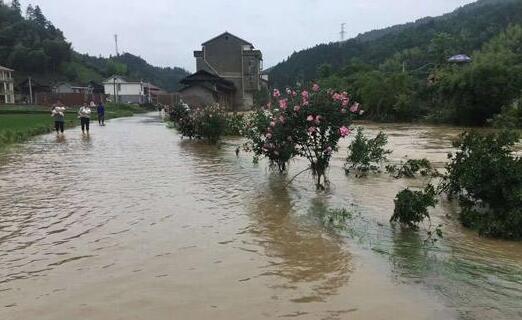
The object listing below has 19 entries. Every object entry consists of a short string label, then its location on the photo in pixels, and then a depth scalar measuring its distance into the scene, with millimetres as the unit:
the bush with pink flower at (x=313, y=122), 9719
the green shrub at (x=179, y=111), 24953
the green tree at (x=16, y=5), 120750
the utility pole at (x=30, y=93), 80544
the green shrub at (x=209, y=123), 20500
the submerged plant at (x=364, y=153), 12773
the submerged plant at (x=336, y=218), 7442
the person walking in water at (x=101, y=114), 35000
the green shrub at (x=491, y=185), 6953
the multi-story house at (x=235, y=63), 75000
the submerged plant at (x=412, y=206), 7113
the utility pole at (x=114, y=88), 92462
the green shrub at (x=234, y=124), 24047
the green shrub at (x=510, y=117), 30672
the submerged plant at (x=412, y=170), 12094
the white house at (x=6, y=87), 78562
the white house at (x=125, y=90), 98688
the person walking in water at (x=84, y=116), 26156
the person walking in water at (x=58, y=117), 25188
